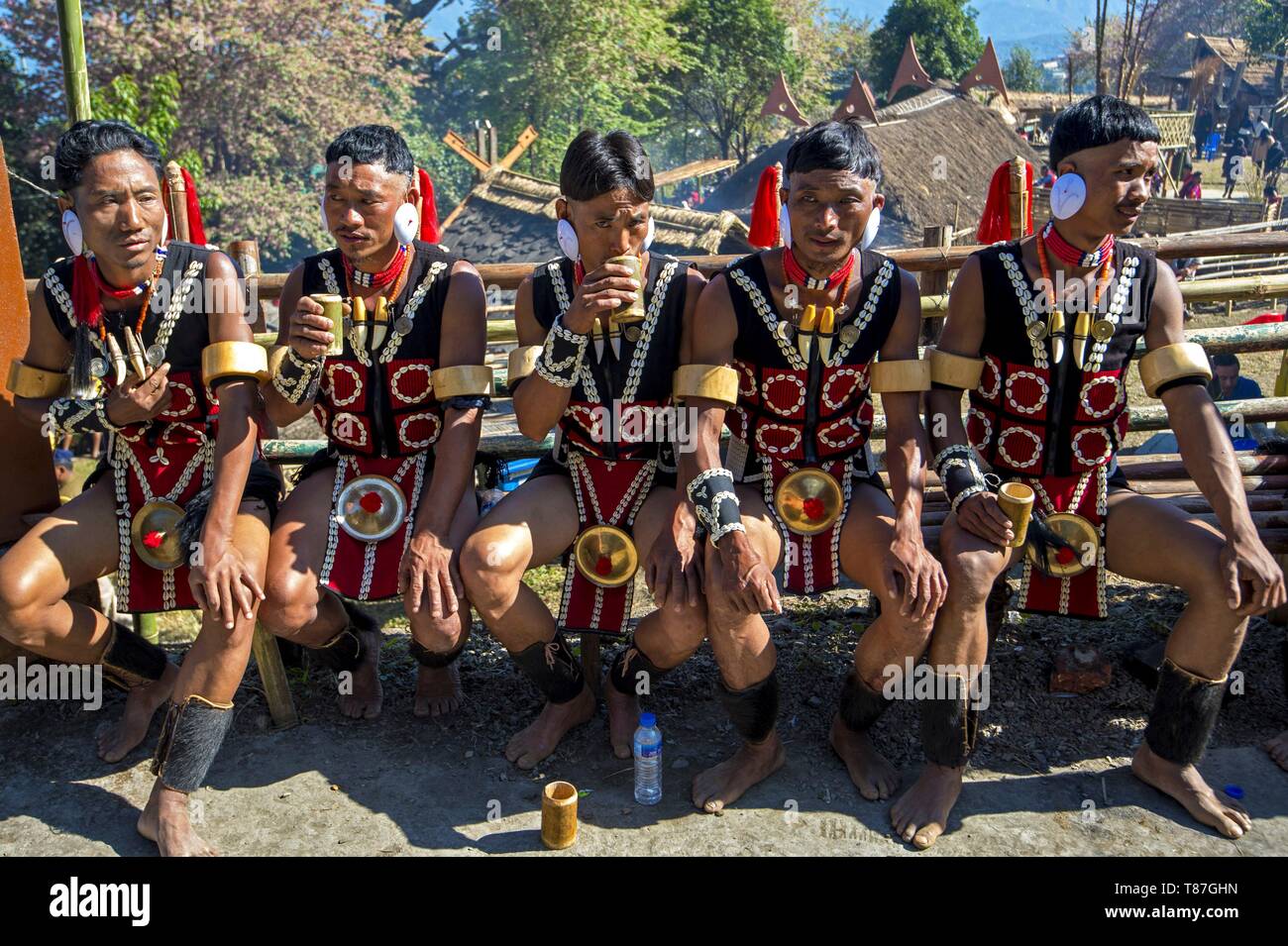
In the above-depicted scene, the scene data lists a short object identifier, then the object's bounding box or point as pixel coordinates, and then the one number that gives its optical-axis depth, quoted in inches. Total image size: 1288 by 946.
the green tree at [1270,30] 1413.6
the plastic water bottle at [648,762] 132.4
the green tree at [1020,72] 1601.9
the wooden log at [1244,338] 197.5
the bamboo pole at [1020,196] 188.7
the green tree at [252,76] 741.9
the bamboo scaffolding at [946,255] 211.8
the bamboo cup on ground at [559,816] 123.2
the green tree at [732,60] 1256.2
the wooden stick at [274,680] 146.1
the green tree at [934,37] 1296.8
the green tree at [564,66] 1113.4
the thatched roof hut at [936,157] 900.6
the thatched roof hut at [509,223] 682.8
